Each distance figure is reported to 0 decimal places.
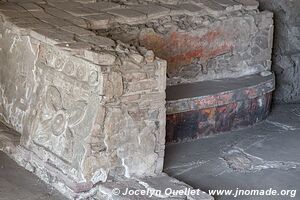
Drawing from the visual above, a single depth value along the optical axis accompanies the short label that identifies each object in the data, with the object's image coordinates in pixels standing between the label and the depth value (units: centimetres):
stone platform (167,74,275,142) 490
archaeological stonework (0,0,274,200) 396
